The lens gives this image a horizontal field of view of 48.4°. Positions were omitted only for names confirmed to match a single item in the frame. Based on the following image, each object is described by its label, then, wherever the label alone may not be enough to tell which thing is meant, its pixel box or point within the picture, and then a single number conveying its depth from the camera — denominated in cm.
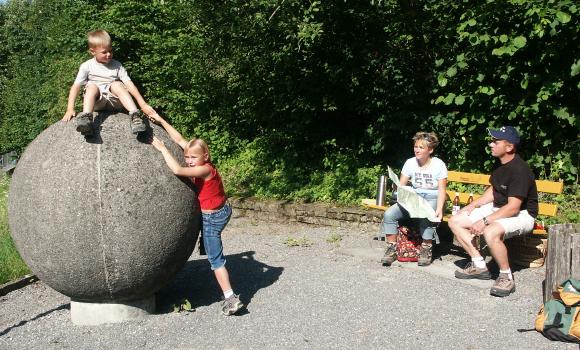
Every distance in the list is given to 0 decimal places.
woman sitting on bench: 726
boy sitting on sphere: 570
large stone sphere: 520
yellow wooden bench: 726
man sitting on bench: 632
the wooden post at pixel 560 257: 557
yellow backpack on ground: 495
